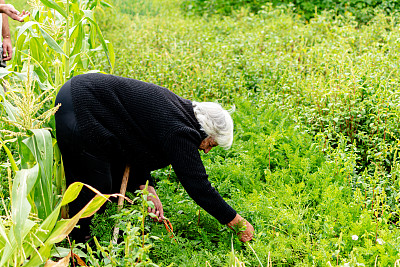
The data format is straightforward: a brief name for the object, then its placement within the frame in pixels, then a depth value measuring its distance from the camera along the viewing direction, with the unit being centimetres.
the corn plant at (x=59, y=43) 305
